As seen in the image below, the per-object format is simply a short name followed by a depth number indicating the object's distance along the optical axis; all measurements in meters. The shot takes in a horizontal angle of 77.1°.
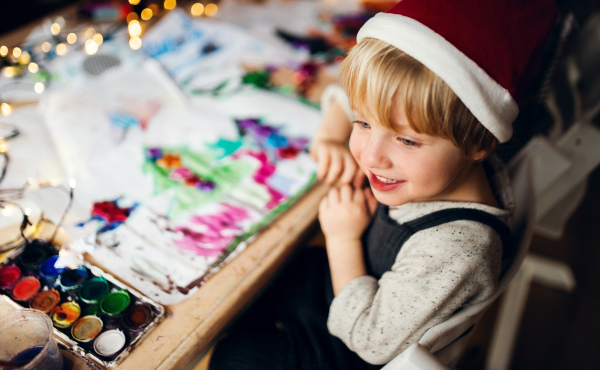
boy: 0.45
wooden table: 0.47
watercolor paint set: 0.47
